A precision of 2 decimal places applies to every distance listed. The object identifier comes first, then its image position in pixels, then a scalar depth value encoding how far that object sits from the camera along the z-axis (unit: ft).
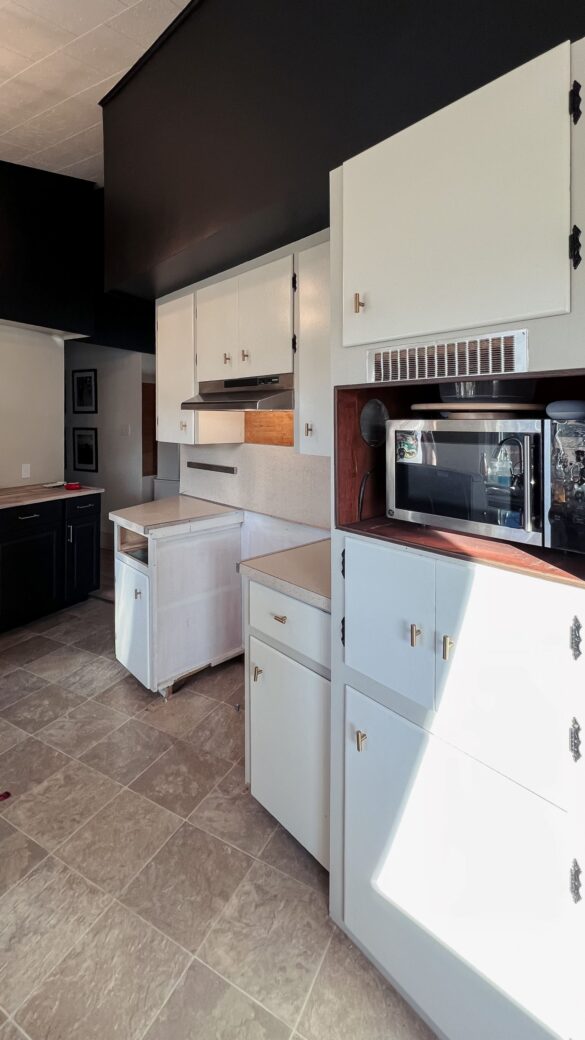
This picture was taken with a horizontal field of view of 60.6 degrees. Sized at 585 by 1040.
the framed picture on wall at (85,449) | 21.35
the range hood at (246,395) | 7.48
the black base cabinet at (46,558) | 12.06
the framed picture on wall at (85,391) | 20.99
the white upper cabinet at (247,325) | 7.50
